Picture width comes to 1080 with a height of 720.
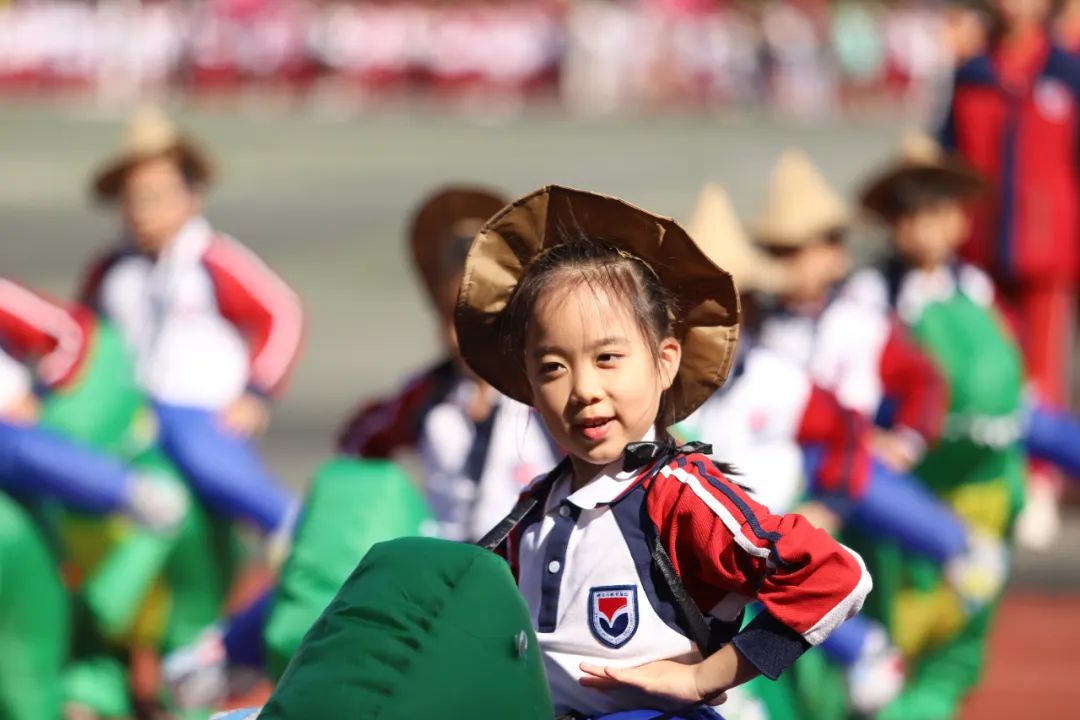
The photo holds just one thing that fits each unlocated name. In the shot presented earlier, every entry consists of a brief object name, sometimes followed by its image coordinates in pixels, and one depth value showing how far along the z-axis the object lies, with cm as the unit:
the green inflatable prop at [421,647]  528
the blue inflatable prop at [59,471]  1239
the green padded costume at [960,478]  1381
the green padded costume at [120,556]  1404
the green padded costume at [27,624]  1153
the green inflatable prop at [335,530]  932
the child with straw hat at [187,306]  1483
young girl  615
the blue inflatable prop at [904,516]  1264
